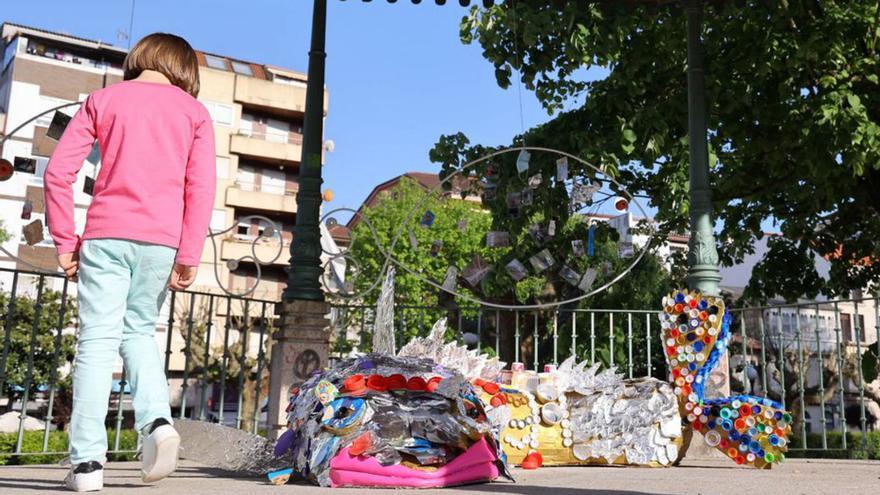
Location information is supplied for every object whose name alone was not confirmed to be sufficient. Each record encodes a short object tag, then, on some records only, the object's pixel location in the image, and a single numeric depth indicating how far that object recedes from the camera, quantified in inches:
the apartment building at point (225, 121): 1557.6
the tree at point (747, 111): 364.8
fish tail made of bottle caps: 211.8
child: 139.0
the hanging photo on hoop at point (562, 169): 314.2
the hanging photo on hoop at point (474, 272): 353.4
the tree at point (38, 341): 1063.6
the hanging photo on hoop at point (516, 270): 328.4
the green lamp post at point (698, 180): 261.4
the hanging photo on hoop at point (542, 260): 323.0
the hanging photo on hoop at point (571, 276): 315.0
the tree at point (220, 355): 1124.2
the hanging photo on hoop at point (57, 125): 233.8
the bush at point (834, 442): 414.4
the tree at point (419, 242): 1312.7
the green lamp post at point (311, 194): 252.7
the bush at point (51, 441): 564.7
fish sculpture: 162.4
